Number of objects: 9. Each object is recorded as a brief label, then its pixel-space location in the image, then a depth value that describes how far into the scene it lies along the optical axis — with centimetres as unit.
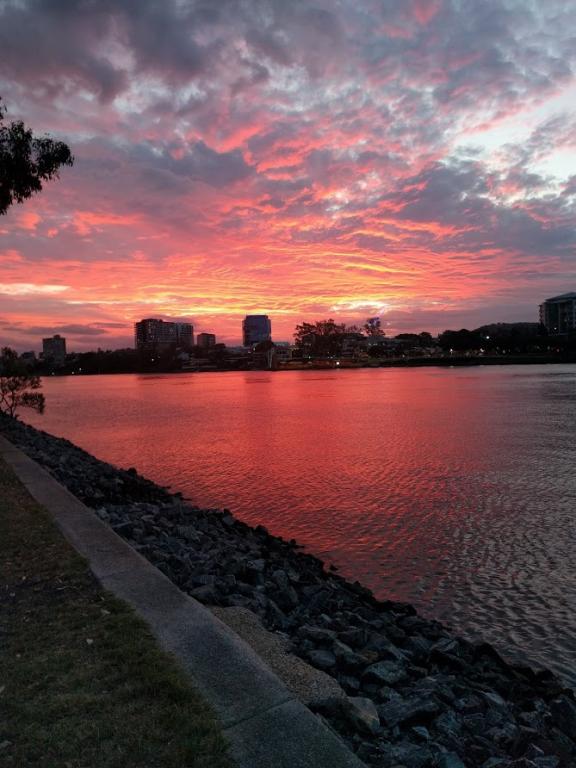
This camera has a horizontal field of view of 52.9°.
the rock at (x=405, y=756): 434
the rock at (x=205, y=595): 739
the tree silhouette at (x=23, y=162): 1766
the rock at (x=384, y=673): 589
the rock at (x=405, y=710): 504
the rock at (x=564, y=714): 601
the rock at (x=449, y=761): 439
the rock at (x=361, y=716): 469
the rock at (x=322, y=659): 605
